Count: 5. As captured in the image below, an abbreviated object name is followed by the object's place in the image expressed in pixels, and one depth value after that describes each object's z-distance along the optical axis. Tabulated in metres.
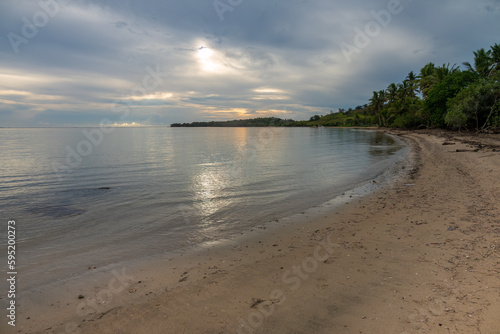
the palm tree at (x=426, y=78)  71.91
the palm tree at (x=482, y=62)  59.28
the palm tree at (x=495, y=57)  56.83
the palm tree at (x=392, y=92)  105.56
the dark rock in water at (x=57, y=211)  12.08
